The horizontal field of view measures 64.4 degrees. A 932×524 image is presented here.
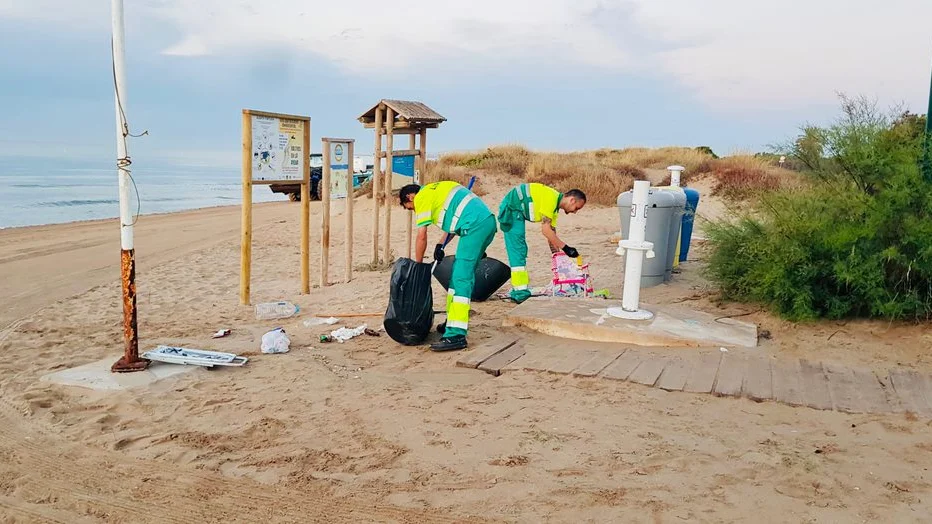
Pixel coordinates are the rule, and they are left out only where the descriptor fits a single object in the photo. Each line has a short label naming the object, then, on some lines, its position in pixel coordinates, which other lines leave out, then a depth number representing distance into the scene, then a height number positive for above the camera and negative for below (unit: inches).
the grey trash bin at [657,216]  355.6 -21.3
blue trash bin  425.1 -28.3
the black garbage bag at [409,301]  269.7 -51.1
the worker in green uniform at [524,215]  338.3 -22.6
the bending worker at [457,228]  264.2 -23.9
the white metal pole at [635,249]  268.5 -28.1
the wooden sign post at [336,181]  417.1 -13.6
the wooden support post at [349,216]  429.8 -34.4
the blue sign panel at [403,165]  457.7 -3.2
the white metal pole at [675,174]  399.5 -1.1
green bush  260.8 -20.0
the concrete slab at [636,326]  257.2 -55.9
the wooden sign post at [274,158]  351.3 -1.7
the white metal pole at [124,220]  225.9 -22.6
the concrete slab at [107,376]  229.6 -72.7
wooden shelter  444.5 +20.5
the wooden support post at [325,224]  414.9 -37.7
